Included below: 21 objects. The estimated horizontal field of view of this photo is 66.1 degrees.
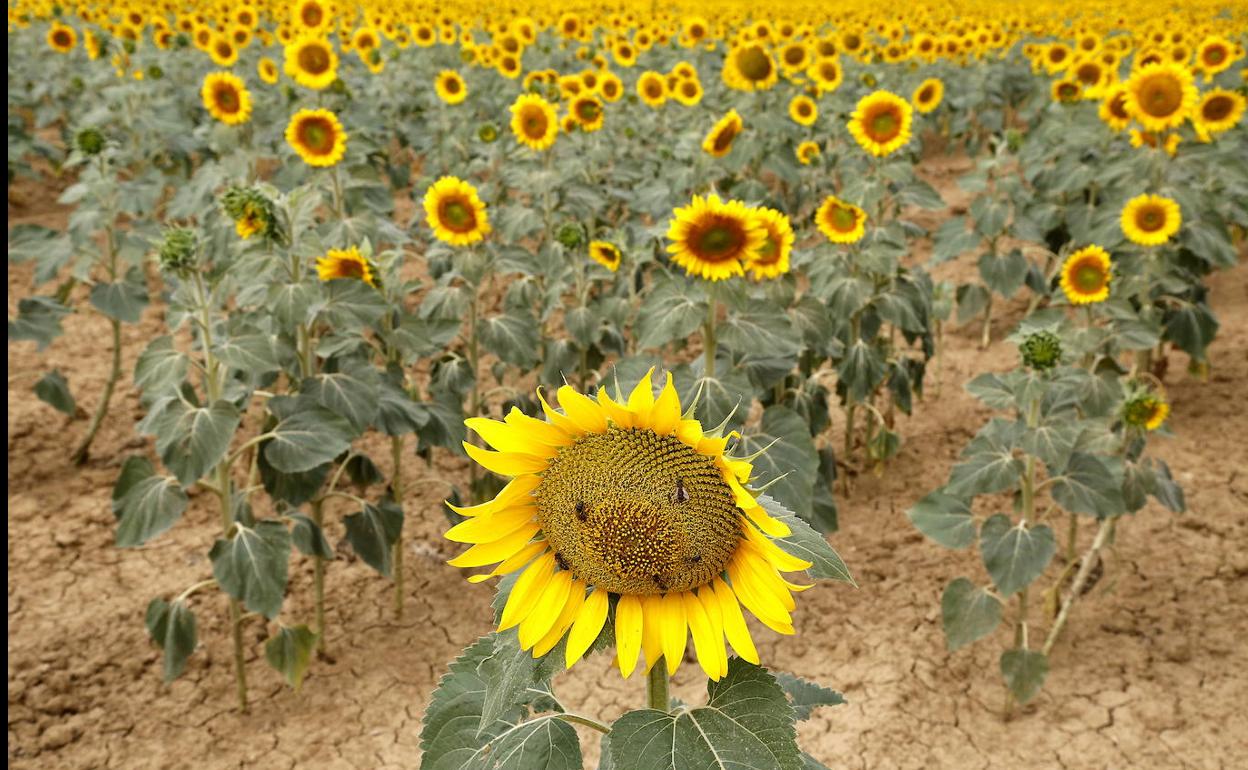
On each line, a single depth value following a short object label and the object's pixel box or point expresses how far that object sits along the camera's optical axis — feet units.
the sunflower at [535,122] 14.49
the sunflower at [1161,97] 12.96
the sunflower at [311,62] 15.56
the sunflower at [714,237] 7.84
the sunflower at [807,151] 19.22
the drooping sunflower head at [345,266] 9.53
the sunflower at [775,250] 9.69
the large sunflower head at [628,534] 3.27
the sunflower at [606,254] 12.03
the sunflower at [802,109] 18.48
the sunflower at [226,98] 14.67
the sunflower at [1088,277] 11.02
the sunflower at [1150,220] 12.46
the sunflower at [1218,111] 13.99
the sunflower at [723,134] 12.66
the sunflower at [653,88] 19.92
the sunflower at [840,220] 12.05
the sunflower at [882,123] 13.20
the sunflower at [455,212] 11.63
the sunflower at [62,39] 24.64
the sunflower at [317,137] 11.70
